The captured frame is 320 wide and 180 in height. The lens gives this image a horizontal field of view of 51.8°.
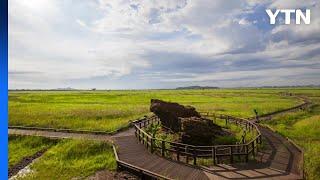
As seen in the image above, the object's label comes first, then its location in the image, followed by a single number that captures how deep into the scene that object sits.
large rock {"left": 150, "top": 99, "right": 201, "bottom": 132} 25.08
